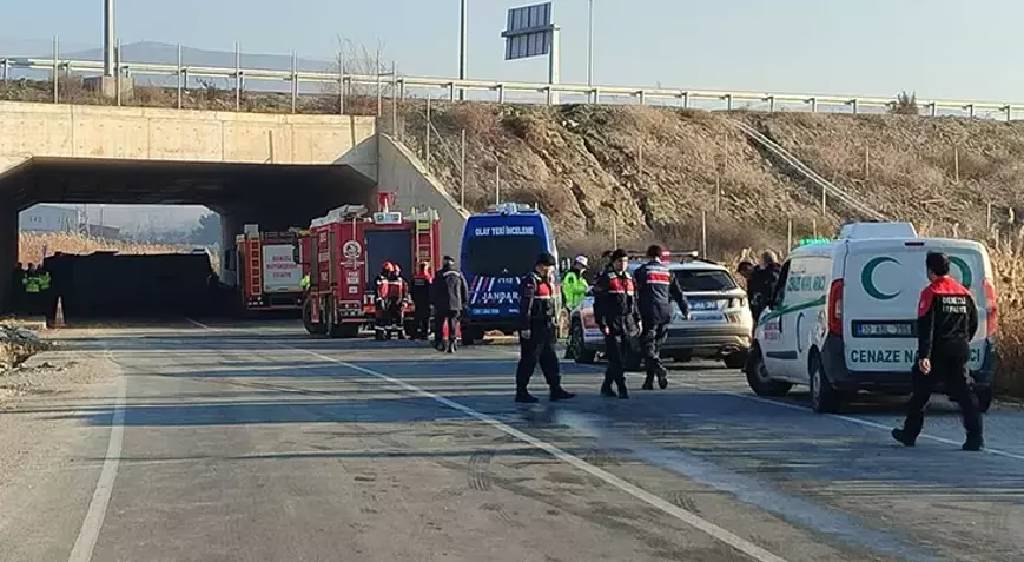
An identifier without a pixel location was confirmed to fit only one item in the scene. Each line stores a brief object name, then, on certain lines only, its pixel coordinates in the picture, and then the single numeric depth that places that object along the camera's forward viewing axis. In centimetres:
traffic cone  4375
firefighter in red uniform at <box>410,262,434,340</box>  3225
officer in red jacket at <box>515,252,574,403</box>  1709
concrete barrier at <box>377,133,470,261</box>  4228
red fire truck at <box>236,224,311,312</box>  4703
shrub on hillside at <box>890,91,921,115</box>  6145
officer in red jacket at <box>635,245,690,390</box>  1827
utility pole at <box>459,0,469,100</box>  5950
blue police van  3025
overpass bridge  4266
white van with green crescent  1517
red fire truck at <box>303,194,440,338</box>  3462
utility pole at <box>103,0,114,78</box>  4509
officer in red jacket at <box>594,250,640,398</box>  1753
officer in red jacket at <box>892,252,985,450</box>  1255
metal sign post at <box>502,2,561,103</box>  6347
